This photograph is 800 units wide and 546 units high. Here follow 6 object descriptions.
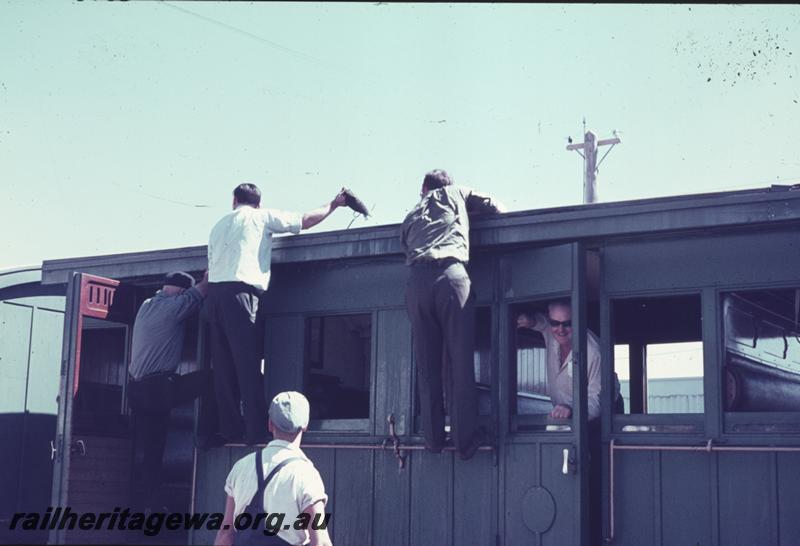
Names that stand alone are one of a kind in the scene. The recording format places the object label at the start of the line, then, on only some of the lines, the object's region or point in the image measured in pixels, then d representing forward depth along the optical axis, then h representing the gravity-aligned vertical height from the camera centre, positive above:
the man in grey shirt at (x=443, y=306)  7.58 +0.89
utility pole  21.39 +5.27
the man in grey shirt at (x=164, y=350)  8.72 +0.65
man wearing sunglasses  7.56 +0.56
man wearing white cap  5.43 -0.22
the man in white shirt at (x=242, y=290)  8.42 +1.07
